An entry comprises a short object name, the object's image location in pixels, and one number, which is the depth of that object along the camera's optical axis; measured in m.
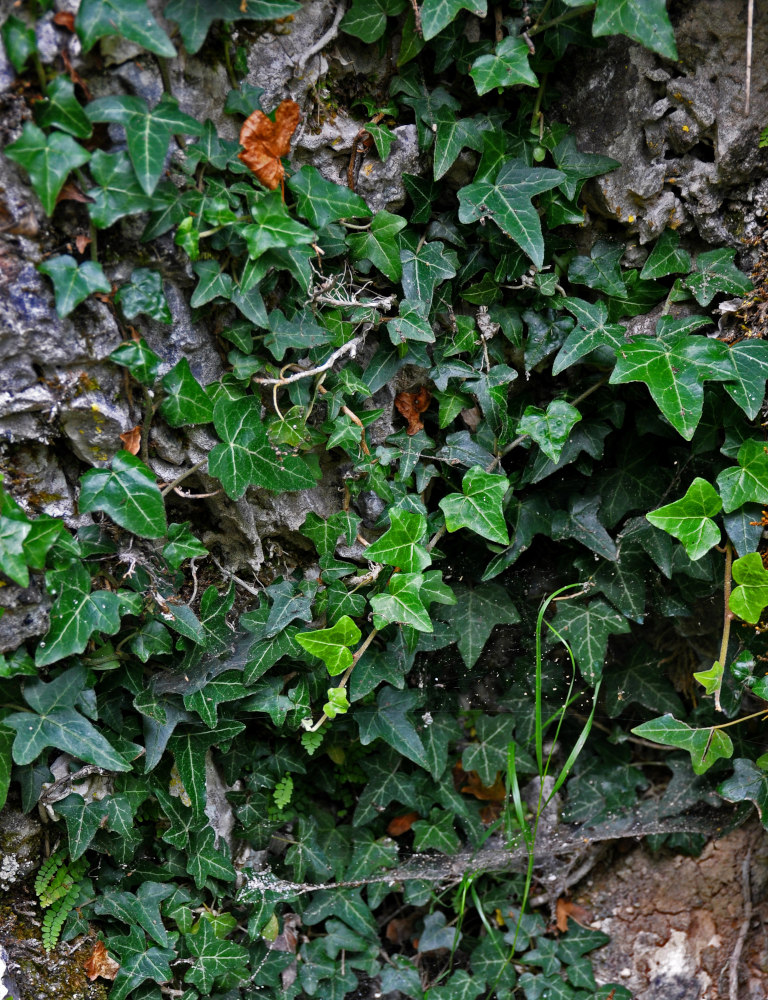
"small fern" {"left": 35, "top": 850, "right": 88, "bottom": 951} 1.47
